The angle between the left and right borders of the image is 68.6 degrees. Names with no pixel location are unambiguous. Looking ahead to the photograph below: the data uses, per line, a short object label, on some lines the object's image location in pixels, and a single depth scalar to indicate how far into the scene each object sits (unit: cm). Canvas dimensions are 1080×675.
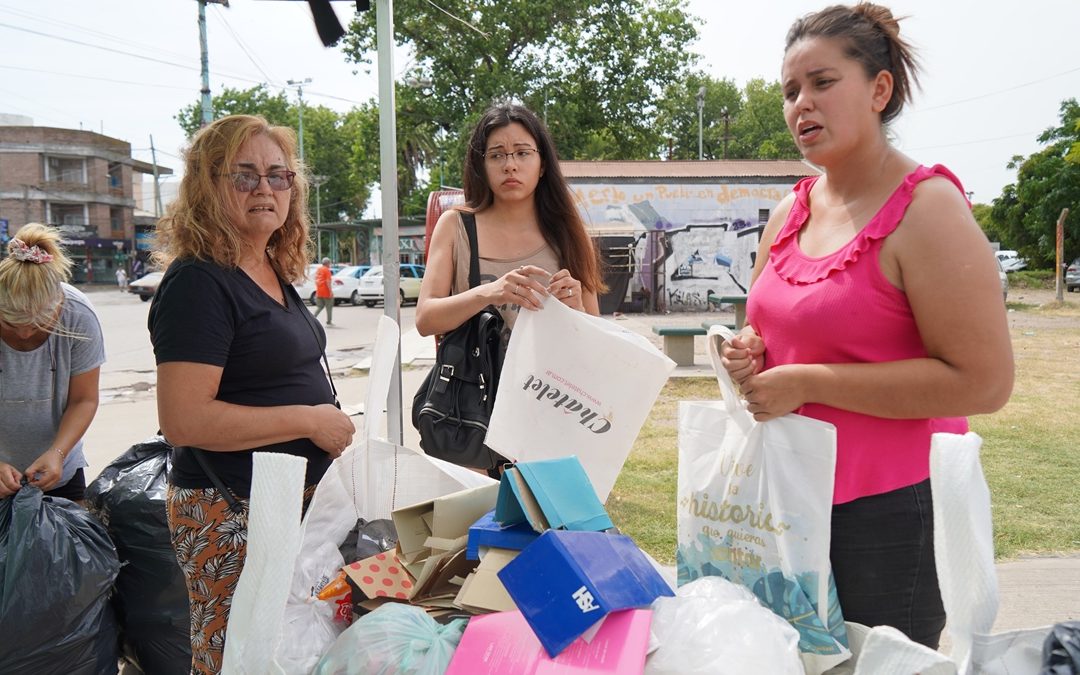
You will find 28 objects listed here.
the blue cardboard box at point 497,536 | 133
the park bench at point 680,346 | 1042
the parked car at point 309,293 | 2741
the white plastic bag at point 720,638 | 114
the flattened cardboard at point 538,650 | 110
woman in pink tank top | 140
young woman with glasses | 254
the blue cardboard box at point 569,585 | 111
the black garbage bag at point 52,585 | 251
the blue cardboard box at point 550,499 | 130
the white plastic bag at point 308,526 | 124
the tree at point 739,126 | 6117
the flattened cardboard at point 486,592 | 125
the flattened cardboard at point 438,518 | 153
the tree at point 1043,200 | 3322
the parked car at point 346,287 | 2953
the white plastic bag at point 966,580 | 111
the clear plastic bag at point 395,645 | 120
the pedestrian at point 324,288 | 1777
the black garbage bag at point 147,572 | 289
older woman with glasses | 181
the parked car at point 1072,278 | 3055
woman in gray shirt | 275
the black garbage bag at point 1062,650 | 105
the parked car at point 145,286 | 3422
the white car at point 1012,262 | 4226
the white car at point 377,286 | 2836
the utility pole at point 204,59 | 1653
